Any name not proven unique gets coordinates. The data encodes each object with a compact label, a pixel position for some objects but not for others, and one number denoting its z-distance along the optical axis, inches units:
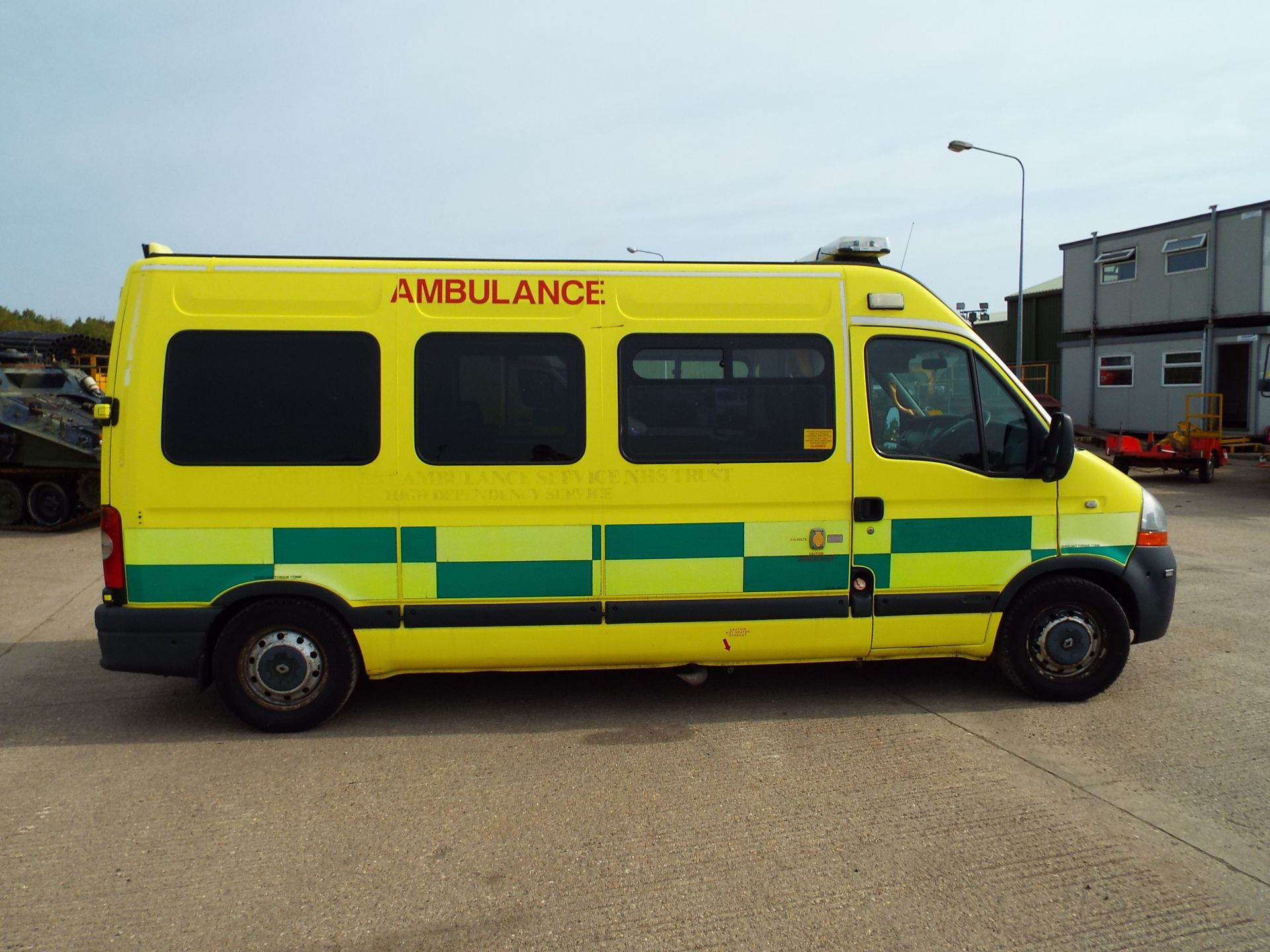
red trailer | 700.0
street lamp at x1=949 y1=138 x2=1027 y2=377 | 874.8
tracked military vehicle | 521.7
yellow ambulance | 185.8
